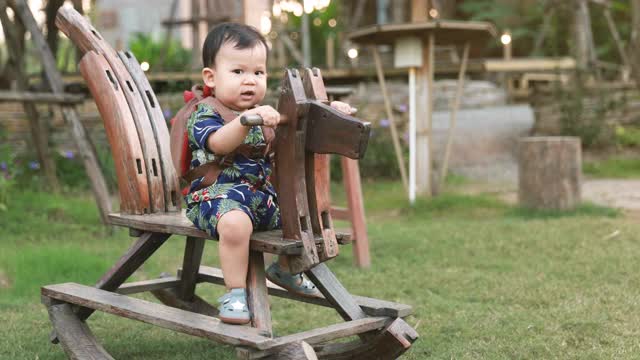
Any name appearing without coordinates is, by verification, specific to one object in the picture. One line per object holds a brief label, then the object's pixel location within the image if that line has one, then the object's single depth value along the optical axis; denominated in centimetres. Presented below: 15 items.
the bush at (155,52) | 1472
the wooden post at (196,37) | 1247
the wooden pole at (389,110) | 796
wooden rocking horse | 267
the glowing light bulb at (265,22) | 1477
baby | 278
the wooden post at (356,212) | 529
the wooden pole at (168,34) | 1200
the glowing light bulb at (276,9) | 1461
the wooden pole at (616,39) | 1293
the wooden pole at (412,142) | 762
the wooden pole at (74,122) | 602
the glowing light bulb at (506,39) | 1148
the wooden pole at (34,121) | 791
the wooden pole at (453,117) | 816
